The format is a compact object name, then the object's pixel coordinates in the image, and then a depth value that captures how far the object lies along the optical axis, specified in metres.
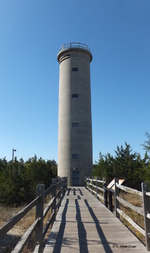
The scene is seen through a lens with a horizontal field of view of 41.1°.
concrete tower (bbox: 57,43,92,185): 26.08
